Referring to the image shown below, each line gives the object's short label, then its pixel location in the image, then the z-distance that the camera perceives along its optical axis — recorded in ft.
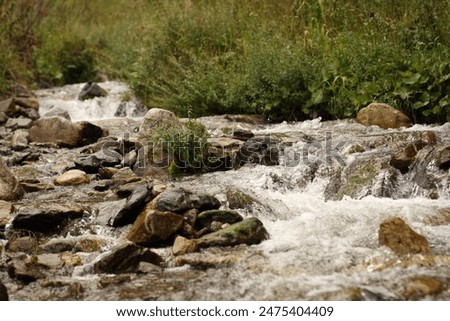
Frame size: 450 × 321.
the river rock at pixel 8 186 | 32.81
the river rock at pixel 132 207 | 28.84
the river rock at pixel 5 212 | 28.99
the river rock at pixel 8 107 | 55.57
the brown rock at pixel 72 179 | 36.11
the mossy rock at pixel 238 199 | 30.09
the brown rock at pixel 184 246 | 25.30
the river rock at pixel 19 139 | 44.88
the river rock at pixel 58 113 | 53.47
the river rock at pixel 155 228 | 26.55
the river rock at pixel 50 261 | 24.72
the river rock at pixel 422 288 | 20.40
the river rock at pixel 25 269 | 23.59
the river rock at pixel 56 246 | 26.71
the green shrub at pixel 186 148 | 35.83
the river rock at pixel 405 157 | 31.68
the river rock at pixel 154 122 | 39.78
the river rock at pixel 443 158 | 30.42
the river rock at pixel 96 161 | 37.99
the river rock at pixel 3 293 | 21.50
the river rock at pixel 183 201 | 28.07
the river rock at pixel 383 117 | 40.16
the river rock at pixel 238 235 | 25.88
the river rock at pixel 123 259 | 24.08
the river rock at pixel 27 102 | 58.65
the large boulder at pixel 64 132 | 46.42
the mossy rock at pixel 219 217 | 27.73
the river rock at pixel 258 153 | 36.11
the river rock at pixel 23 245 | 26.63
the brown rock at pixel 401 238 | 23.63
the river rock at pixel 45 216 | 28.45
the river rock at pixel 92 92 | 64.44
